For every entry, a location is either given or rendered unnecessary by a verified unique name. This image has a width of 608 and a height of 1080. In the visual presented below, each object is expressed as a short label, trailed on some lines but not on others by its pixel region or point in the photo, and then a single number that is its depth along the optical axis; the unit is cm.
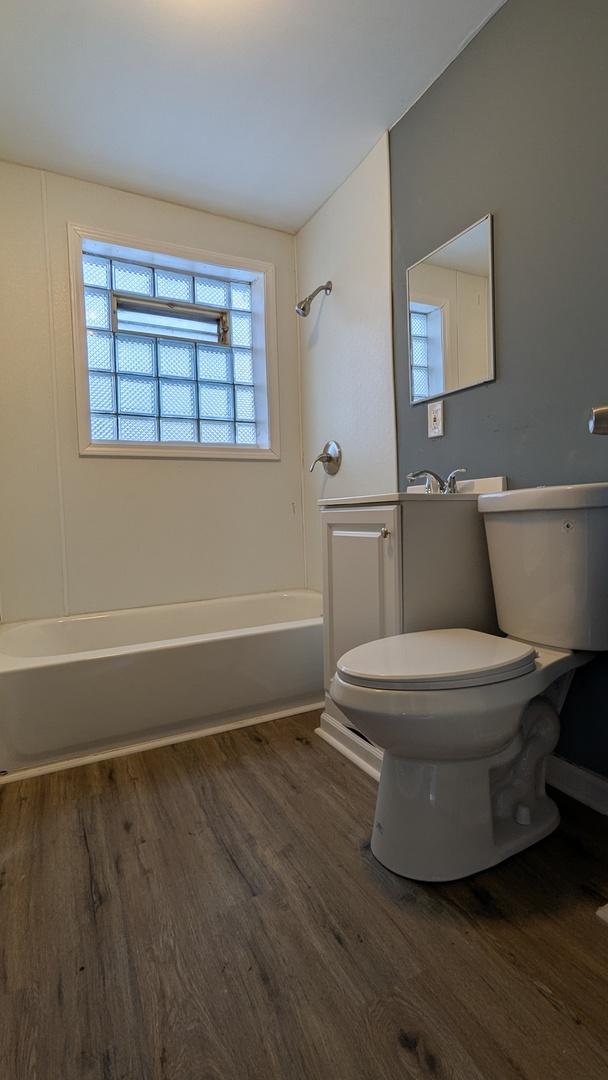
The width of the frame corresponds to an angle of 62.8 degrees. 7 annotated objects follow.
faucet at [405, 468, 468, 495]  160
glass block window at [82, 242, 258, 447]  239
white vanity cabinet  138
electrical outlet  178
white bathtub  156
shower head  240
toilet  100
